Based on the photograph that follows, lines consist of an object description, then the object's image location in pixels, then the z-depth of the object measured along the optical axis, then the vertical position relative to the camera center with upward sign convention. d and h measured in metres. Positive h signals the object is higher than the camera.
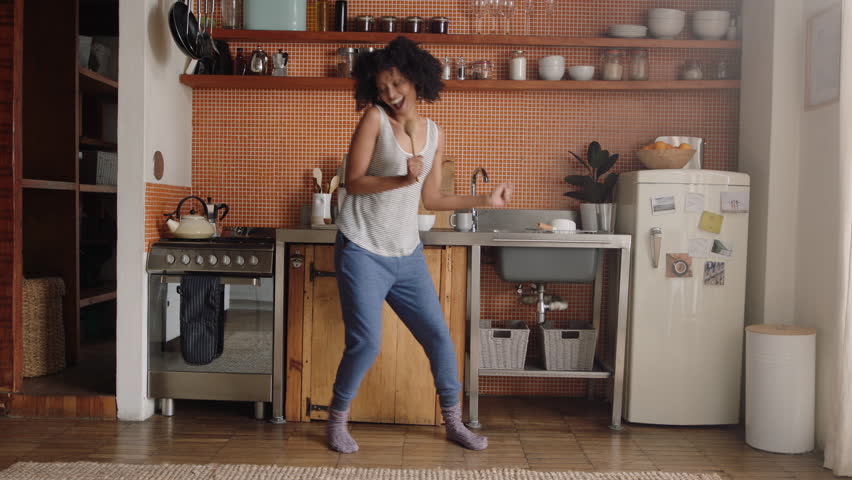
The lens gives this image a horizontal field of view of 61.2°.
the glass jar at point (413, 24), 3.59 +0.90
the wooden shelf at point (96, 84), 4.19 +0.70
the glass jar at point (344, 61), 3.62 +0.72
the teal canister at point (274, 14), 3.55 +0.93
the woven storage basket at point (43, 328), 3.58 -0.67
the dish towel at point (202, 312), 3.11 -0.48
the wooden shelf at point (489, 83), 3.53 +0.61
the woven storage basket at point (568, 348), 3.31 -0.64
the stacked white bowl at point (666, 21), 3.55 +0.94
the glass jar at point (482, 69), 3.60 +0.69
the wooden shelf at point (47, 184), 3.37 +0.07
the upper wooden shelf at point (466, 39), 3.54 +0.82
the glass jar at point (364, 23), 3.62 +0.91
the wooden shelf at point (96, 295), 4.23 -0.59
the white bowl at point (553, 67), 3.56 +0.70
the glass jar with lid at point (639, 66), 3.57 +0.72
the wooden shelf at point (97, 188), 4.15 +0.06
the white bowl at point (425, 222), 3.26 -0.07
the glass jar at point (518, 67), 3.59 +0.70
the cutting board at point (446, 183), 3.65 +0.12
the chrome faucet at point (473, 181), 3.44 +0.13
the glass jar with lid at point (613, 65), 3.58 +0.72
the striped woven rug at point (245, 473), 2.47 -0.95
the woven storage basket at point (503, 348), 3.29 -0.64
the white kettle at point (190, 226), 3.25 -0.12
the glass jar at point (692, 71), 3.57 +0.70
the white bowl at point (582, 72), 3.55 +0.68
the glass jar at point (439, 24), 3.61 +0.91
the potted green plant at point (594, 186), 3.47 +0.12
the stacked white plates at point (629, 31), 3.57 +0.89
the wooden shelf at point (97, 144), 4.43 +0.35
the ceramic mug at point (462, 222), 3.49 -0.07
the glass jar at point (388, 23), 3.60 +0.91
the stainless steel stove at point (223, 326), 3.12 -0.54
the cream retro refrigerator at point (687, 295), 3.15 -0.37
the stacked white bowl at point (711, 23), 3.55 +0.93
